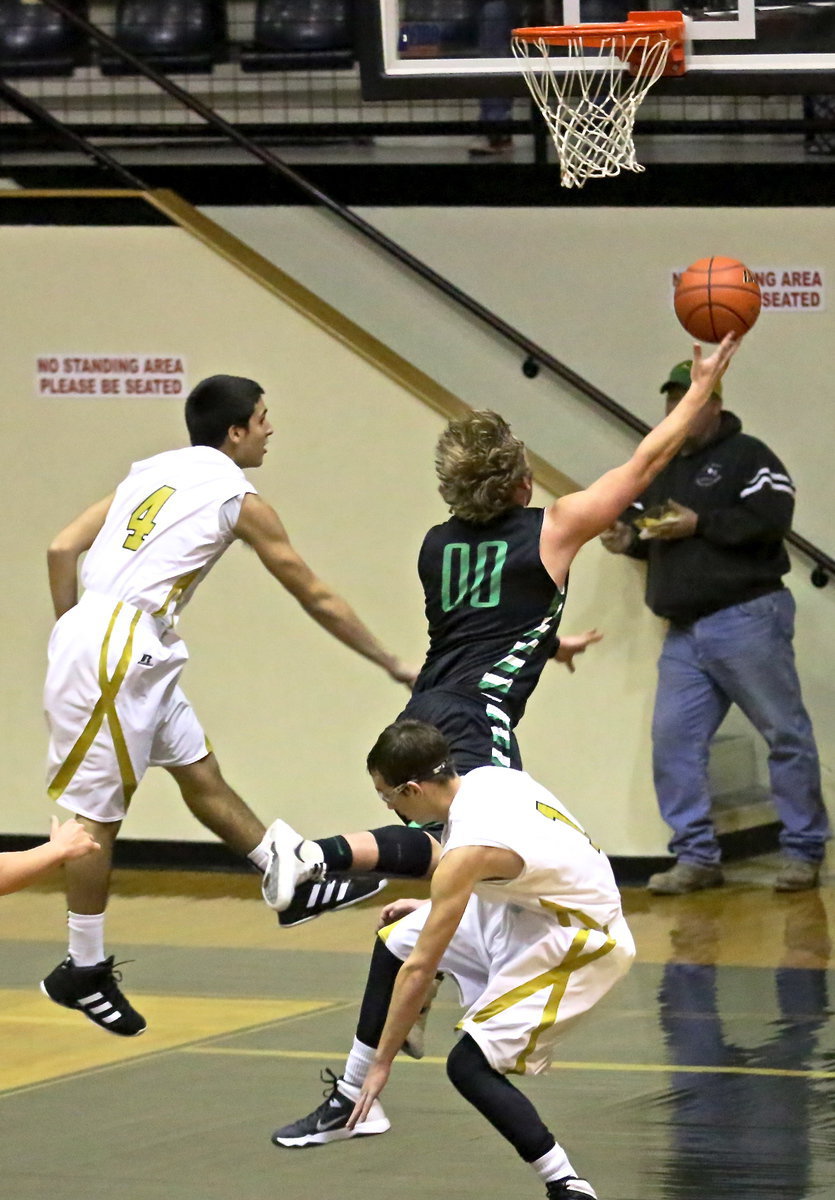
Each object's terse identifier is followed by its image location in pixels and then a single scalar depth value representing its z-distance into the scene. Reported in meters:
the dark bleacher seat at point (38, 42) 22.31
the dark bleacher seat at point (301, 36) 21.48
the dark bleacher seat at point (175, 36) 22.09
